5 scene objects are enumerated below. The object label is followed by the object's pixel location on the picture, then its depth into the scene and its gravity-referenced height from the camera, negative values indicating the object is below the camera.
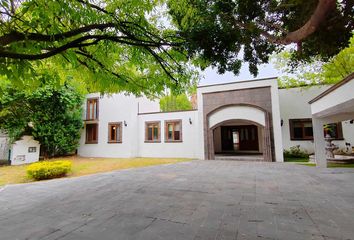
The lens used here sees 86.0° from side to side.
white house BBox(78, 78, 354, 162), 11.21 +1.15
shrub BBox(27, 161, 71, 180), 7.58 -1.09
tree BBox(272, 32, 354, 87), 10.98 +4.22
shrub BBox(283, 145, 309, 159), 11.99 -0.85
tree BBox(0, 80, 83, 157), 11.57 +1.76
